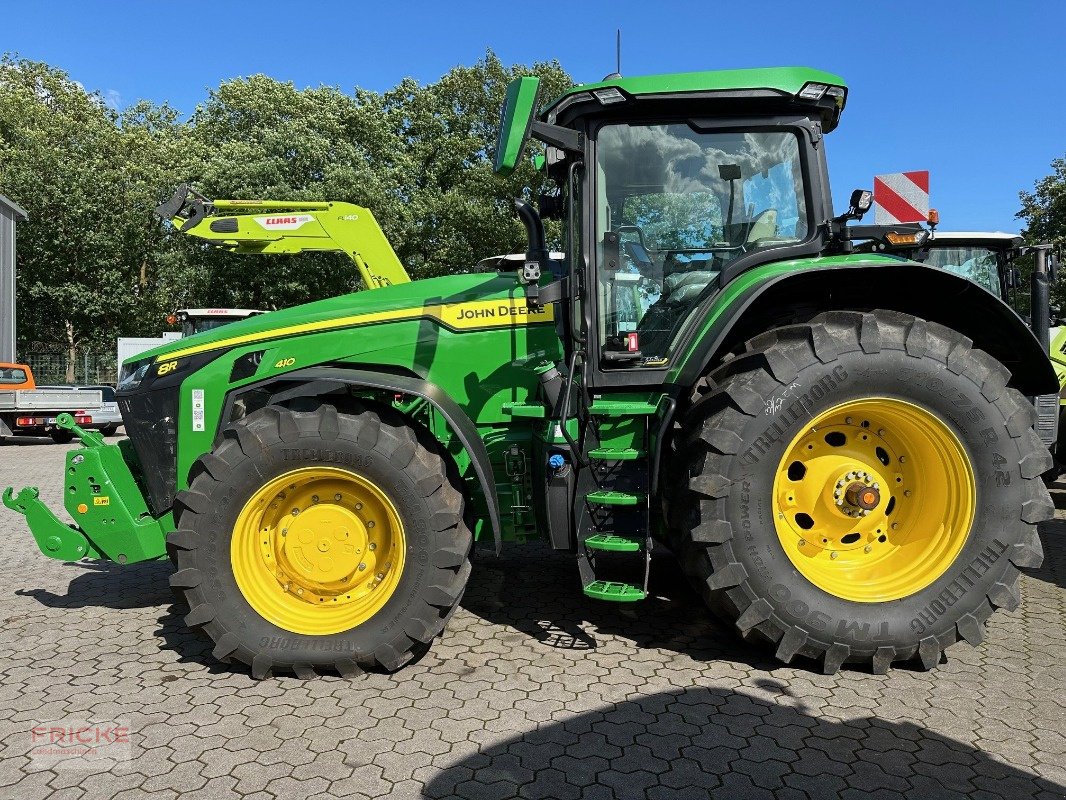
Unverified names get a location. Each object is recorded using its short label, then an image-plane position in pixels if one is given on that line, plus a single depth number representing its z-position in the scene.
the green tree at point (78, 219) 24.81
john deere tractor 3.45
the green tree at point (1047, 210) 26.83
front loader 6.54
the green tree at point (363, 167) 21.45
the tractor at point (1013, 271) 6.51
